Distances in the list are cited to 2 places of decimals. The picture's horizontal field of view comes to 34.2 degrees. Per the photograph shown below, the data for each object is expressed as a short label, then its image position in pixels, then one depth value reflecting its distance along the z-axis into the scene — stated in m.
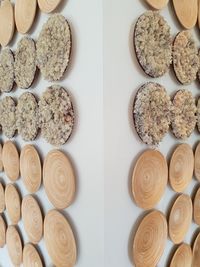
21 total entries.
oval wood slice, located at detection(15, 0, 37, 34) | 1.35
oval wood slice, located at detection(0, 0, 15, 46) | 1.51
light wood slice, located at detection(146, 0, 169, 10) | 1.14
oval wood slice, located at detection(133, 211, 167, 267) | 1.15
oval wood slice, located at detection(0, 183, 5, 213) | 1.69
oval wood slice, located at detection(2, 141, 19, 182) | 1.52
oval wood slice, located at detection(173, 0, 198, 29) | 1.27
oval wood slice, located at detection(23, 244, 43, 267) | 1.40
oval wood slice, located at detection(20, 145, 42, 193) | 1.35
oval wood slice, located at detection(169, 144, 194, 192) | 1.27
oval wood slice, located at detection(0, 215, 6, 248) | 1.71
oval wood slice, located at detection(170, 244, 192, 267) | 1.32
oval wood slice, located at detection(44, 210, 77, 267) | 1.18
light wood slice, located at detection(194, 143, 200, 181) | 1.38
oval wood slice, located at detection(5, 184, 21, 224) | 1.54
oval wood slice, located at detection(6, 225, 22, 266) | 1.56
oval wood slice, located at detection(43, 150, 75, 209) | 1.17
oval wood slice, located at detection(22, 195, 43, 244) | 1.37
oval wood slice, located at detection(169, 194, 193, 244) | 1.29
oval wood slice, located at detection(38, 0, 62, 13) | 1.20
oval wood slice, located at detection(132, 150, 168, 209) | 1.13
